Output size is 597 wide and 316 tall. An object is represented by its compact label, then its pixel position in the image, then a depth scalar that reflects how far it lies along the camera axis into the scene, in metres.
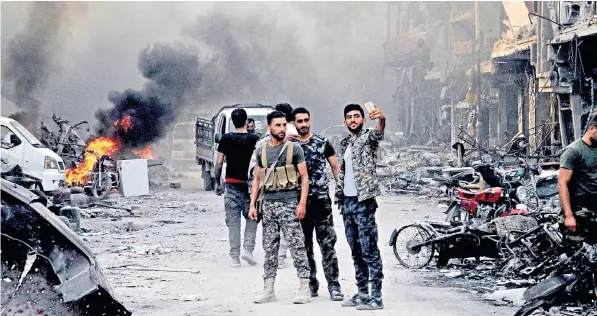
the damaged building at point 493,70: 19.78
